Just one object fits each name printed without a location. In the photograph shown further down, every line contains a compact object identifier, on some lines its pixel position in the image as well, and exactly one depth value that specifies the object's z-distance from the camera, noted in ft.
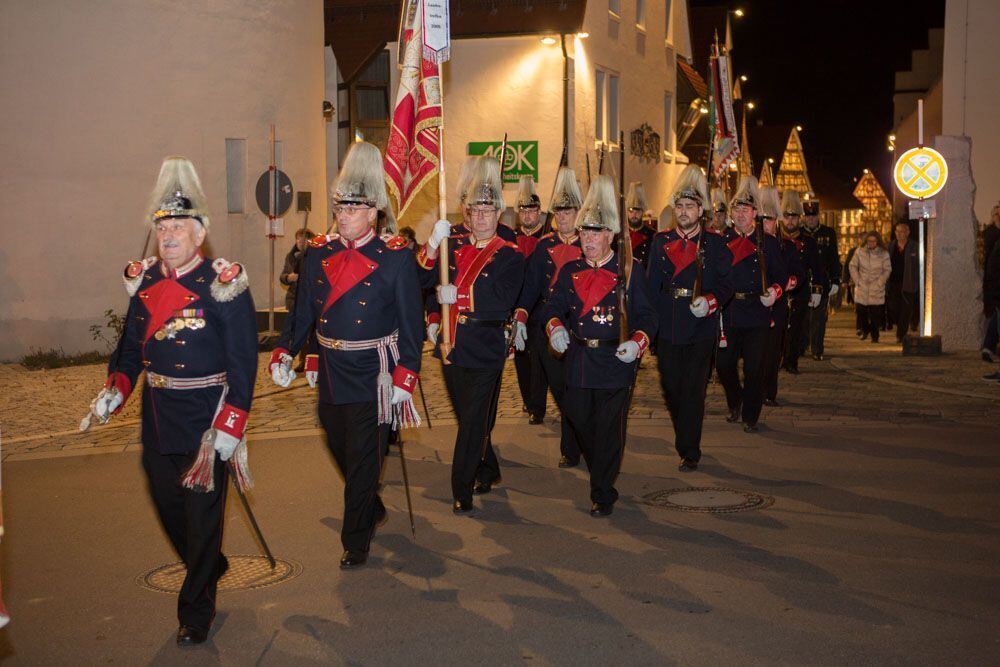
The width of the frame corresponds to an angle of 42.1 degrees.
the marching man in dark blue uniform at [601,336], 27.55
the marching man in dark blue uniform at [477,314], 27.76
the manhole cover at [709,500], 27.76
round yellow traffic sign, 61.41
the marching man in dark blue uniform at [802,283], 52.11
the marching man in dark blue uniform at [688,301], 32.37
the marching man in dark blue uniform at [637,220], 51.72
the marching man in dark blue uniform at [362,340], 23.36
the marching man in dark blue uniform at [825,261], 60.70
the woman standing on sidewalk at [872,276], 73.41
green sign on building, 75.75
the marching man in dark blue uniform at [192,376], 19.31
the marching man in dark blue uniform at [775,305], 41.55
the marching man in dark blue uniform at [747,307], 38.06
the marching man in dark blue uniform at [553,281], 31.65
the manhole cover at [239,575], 22.32
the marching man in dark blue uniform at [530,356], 39.45
